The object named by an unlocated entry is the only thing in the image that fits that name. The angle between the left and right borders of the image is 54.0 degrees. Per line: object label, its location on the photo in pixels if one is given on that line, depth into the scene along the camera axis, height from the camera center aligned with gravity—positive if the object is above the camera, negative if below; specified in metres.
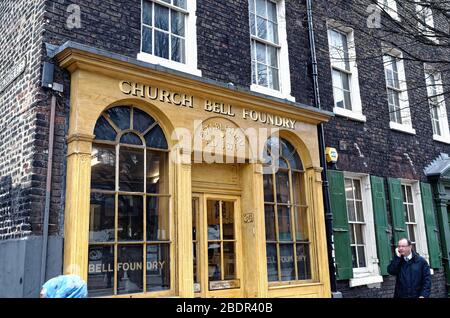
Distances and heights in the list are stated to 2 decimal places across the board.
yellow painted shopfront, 5.63 +1.16
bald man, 6.03 -0.21
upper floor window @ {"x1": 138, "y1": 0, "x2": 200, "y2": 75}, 6.91 +3.68
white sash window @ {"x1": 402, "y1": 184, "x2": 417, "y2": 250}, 10.59 +1.06
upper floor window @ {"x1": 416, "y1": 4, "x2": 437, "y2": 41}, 12.10 +6.86
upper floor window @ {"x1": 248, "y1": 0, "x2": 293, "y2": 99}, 8.43 +4.15
